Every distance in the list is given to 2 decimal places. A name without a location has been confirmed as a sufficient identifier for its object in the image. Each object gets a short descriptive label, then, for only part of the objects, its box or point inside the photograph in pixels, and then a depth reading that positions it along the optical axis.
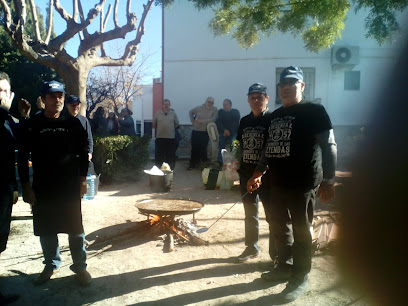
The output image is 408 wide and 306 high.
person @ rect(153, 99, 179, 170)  9.34
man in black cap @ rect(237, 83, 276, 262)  3.81
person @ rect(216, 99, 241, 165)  10.09
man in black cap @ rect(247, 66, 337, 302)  3.11
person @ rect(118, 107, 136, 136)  12.73
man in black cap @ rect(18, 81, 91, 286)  3.35
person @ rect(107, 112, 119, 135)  13.99
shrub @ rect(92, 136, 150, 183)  7.96
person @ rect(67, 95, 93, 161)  5.22
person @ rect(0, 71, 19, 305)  3.14
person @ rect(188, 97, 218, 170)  10.24
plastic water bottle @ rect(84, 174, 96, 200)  6.67
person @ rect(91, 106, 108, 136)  12.70
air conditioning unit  12.64
